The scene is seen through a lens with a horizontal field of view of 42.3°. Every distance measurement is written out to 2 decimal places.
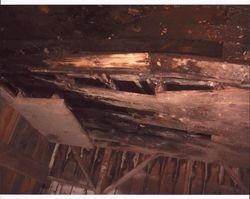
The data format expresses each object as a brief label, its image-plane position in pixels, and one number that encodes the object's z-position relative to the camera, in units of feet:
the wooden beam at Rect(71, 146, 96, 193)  16.85
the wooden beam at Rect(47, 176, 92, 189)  16.97
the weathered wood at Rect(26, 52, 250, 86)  6.90
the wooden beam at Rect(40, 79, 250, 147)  8.52
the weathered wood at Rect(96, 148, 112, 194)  16.74
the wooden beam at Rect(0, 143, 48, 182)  13.21
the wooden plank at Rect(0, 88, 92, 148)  12.09
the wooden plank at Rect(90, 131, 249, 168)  13.37
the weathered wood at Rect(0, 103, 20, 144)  13.19
